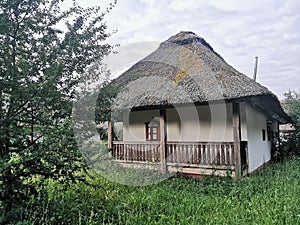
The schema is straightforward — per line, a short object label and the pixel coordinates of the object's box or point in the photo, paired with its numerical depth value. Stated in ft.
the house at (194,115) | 26.02
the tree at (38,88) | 12.66
